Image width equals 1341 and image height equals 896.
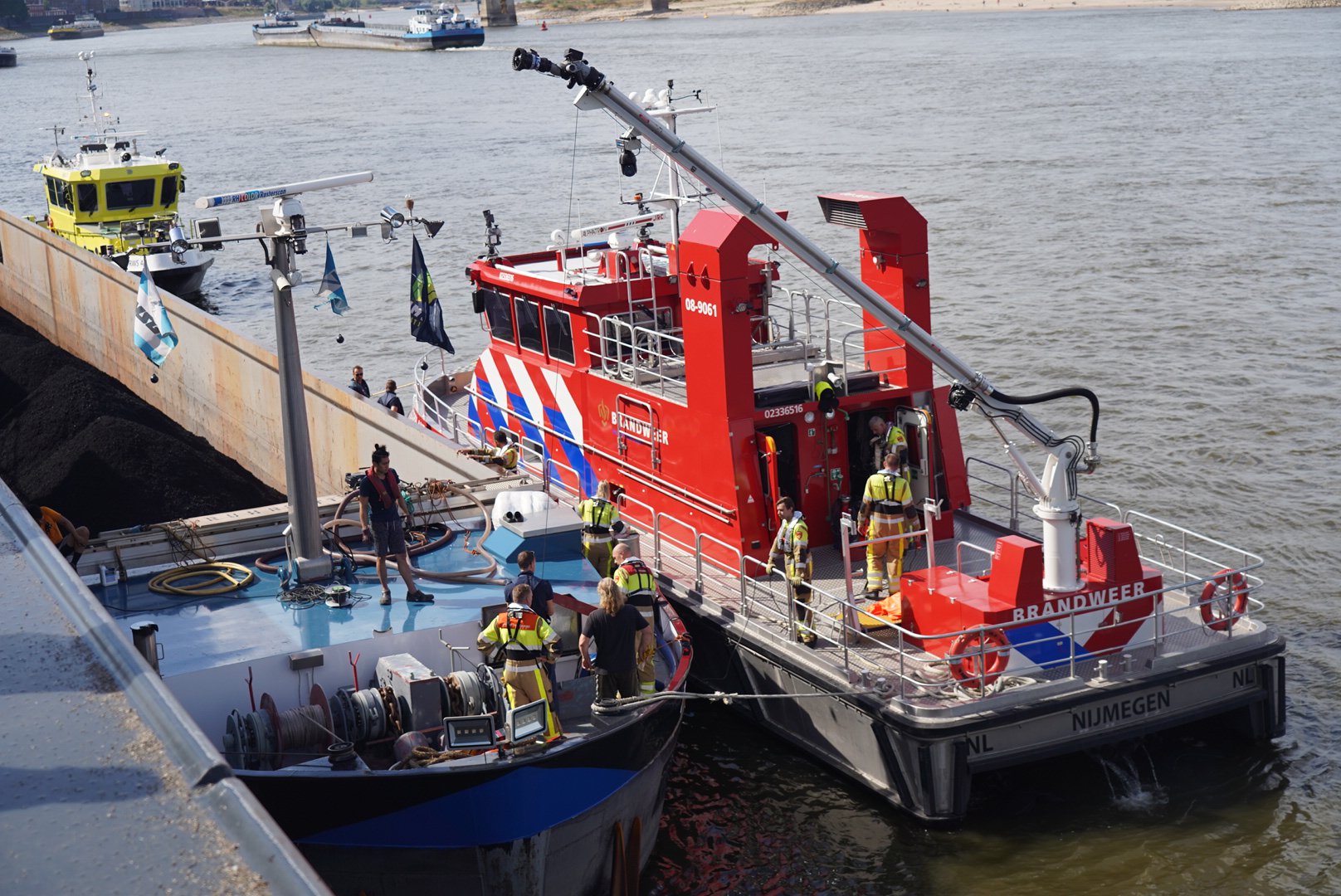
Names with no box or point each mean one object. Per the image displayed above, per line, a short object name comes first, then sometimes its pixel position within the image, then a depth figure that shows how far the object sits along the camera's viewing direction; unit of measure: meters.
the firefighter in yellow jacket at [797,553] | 12.55
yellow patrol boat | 35.88
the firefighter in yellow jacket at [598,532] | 13.26
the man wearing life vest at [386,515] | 12.16
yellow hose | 12.49
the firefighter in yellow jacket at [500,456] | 16.42
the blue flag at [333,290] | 12.65
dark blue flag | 16.62
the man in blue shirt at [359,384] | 20.62
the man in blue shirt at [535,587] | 10.90
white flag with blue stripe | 12.86
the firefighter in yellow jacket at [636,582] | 11.78
